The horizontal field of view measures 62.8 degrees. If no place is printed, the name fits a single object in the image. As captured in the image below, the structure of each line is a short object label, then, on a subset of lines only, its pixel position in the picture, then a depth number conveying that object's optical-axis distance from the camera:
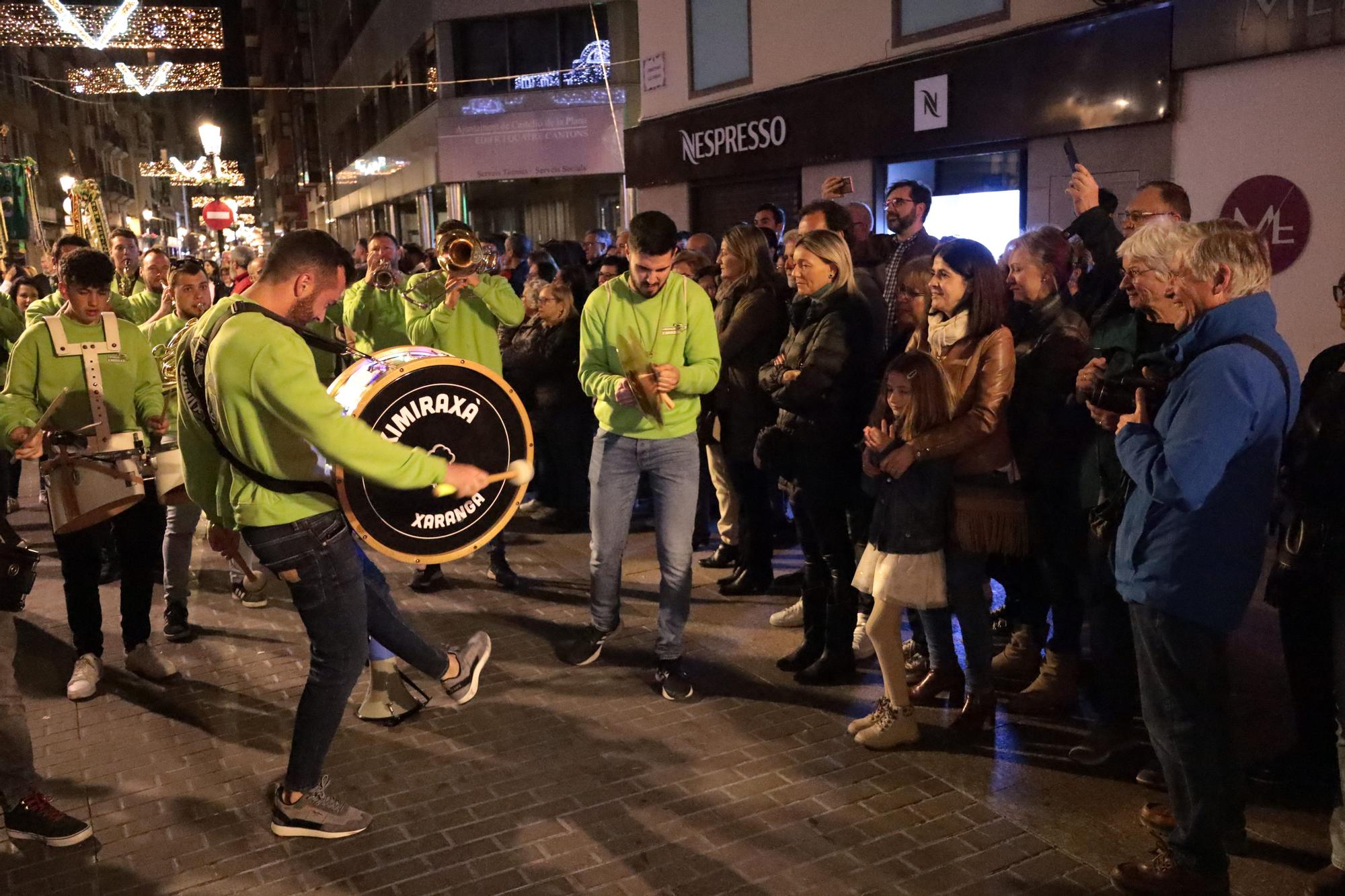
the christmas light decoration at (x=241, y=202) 58.94
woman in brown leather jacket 4.65
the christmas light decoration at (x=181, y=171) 28.74
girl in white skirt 4.67
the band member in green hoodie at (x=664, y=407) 5.36
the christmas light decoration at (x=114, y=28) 12.19
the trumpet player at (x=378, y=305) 7.13
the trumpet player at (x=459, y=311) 6.70
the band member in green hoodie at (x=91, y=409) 5.58
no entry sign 24.98
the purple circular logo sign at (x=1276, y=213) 7.85
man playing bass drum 3.71
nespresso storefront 8.82
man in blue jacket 3.22
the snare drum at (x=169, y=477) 5.59
